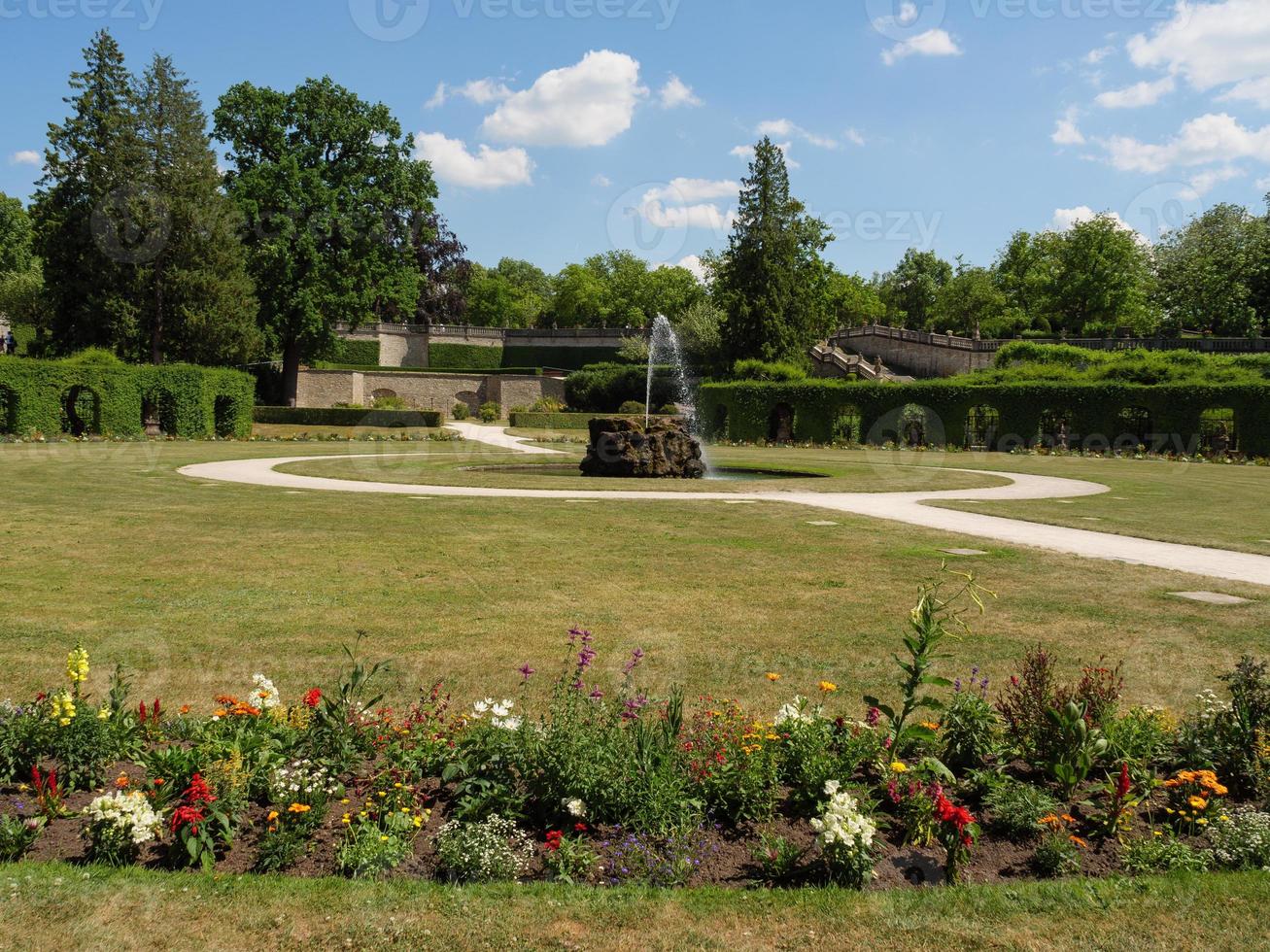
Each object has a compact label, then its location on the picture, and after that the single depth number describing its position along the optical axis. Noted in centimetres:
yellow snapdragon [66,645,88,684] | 439
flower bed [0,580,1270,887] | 359
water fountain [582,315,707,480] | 2131
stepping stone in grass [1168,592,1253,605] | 799
